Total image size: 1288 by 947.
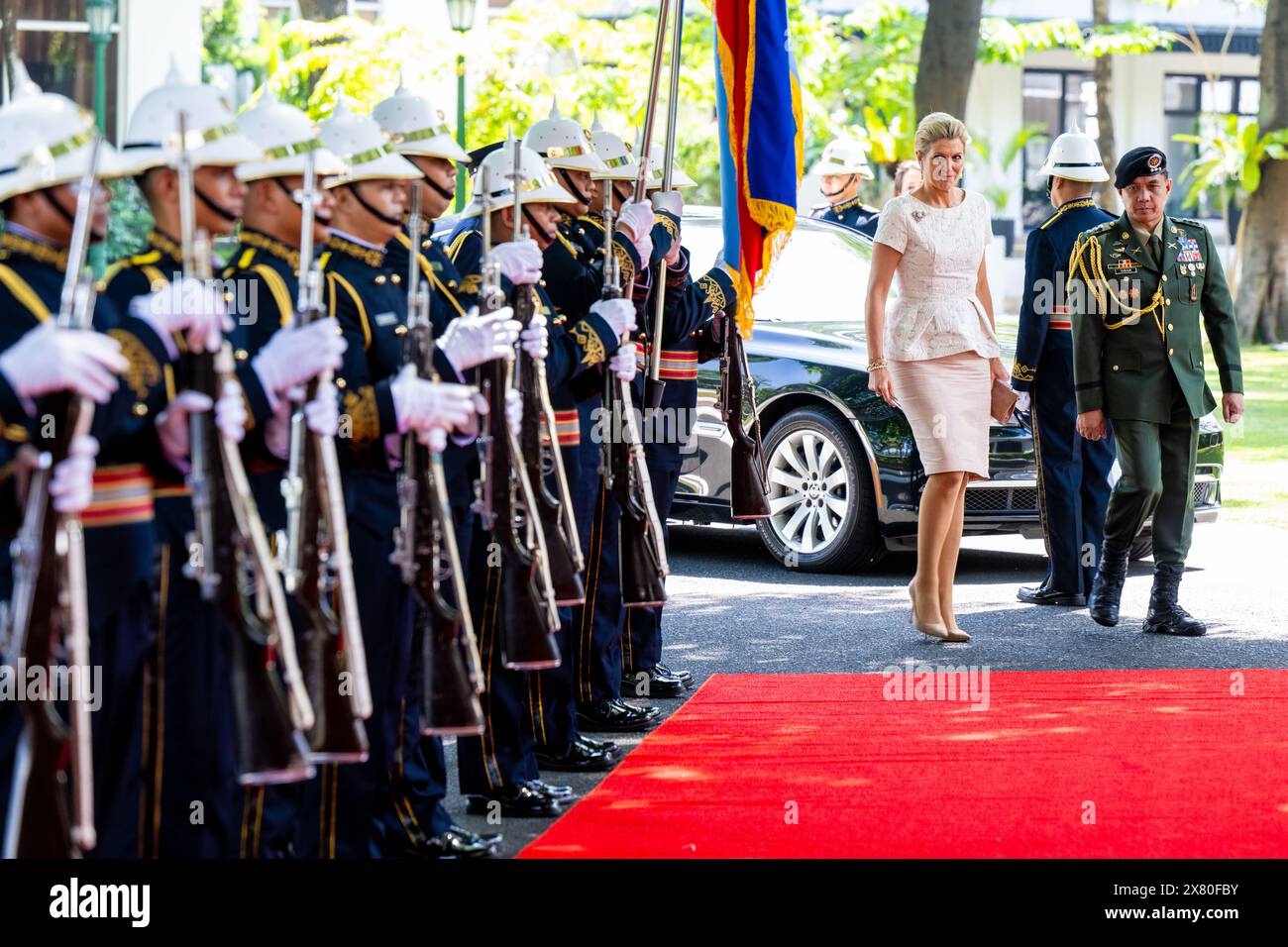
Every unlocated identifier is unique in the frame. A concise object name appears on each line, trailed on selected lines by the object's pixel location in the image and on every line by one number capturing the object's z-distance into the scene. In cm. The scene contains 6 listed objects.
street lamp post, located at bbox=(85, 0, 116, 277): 2027
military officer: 945
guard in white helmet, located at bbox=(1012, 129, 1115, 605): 1021
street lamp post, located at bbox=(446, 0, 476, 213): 2066
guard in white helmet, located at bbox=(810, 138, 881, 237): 1326
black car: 1085
